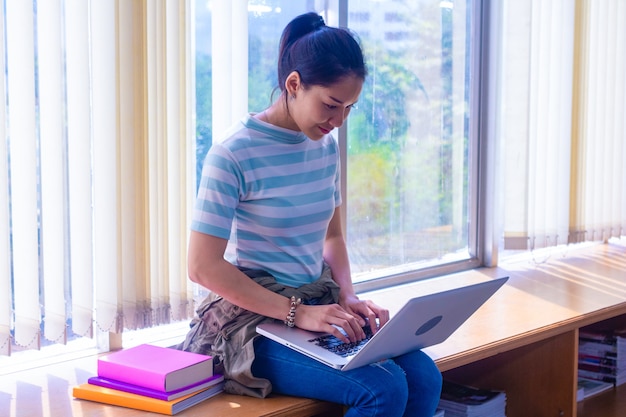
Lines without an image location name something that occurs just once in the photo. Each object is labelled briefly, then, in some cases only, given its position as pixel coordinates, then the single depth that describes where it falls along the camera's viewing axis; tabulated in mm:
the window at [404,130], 3989
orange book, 2974
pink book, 3007
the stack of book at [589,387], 4052
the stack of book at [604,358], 4178
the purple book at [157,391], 2992
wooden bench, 3390
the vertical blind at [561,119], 4558
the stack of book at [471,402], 3658
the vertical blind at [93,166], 3160
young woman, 3069
